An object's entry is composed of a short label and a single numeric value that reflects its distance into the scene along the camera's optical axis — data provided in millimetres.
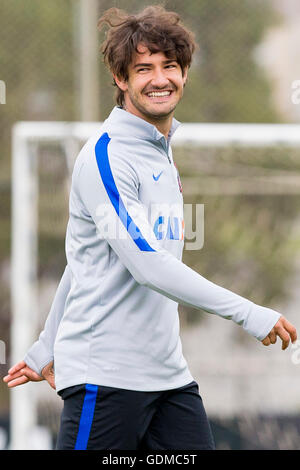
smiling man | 4199
